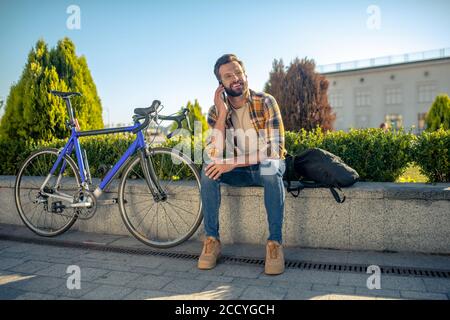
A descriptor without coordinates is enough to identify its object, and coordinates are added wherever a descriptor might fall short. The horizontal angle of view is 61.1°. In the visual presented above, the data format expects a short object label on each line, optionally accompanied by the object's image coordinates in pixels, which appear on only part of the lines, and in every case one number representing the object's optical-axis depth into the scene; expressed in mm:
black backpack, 3377
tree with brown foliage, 8562
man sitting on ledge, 3131
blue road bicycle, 3738
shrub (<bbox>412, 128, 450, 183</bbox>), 3709
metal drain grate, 2977
